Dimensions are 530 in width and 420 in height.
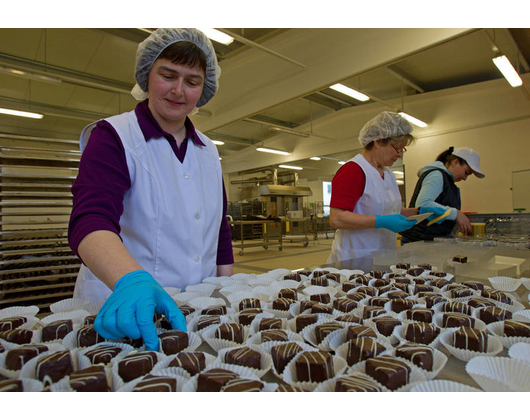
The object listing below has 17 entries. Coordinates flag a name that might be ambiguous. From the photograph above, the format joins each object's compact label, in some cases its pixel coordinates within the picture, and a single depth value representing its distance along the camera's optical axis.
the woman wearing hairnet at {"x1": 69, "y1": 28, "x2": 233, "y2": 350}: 1.07
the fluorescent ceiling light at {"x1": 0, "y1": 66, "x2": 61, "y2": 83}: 4.73
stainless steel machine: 9.77
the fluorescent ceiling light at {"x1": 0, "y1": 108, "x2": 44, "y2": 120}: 6.28
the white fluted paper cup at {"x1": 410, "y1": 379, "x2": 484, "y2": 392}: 0.54
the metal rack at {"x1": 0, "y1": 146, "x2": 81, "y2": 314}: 2.44
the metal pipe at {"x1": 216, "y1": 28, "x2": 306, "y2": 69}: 4.17
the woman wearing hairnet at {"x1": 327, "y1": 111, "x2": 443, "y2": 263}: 2.20
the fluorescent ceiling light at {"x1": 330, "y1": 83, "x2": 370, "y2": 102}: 6.23
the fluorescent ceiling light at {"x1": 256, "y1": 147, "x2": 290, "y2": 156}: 10.45
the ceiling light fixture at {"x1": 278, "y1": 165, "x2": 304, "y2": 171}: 13.67
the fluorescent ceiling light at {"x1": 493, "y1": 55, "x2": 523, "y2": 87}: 4.83
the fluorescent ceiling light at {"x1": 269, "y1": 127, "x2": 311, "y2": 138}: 8.34
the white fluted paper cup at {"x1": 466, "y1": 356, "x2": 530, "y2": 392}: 0.55
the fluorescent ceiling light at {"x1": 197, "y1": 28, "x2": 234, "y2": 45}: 4.18
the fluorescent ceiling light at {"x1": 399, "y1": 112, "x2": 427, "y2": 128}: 8.05
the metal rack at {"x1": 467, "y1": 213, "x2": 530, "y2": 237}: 3.10
